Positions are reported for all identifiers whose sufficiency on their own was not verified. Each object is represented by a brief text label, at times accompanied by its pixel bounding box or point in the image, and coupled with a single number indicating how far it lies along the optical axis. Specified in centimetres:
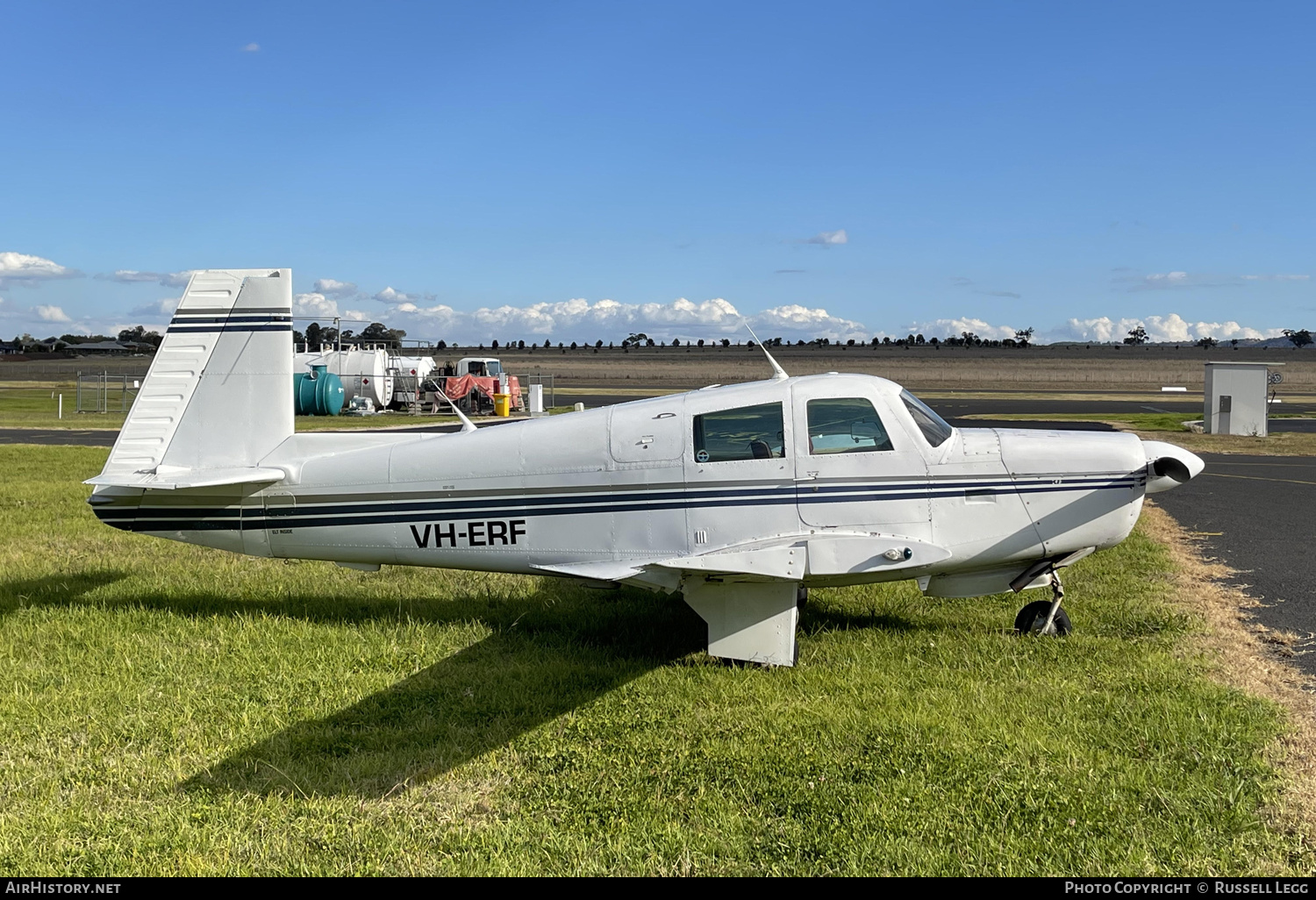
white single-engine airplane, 689
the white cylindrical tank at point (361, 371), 4128
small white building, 2702
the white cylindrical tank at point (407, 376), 4256
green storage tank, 3959
